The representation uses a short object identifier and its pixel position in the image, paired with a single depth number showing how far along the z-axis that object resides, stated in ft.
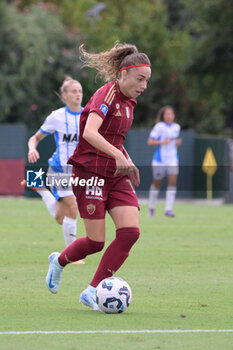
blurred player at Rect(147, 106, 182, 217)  125.29
